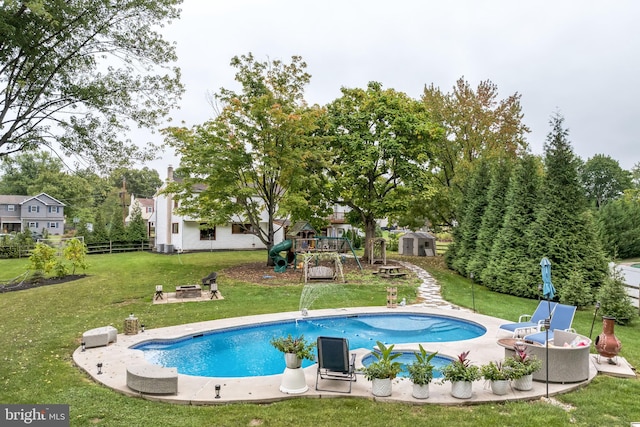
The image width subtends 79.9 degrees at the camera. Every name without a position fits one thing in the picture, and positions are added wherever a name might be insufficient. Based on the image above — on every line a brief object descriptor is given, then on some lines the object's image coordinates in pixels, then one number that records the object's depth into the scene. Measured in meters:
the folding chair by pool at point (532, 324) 8.89
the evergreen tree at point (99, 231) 31.93
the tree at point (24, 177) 57.47
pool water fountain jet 13.70
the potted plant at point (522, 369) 5.93
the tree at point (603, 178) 69.44
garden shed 30.86
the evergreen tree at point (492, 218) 18.06
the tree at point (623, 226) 32.59
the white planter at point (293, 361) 6.03
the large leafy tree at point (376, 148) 21.59
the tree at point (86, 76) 7.46
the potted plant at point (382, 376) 5.80
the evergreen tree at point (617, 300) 10.92
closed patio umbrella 8.59
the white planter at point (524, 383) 6.04
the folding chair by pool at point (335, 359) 6.12
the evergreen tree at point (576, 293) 13.09
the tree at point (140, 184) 73.69
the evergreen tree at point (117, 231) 32.97
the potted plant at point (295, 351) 6.04
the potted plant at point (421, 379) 5.69
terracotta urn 7.23
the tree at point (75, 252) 19.06
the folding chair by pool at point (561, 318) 8.39
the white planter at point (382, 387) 5.80
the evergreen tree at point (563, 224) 13.81
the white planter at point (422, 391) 5.71
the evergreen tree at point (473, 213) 20.31
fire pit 14.27
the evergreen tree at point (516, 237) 15.62
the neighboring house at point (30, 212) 47.81
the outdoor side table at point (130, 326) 9.46
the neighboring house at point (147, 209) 41.68
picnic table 18.77
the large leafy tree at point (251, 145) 18.70
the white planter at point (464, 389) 5.72
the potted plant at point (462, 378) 5.70
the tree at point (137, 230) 33.94
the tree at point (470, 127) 25.41
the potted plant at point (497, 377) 5.83
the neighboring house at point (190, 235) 31.05
